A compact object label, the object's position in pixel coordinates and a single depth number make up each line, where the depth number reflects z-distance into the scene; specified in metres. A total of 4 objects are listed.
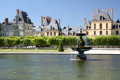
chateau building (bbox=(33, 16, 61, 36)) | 82.00
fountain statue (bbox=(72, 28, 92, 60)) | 22.61
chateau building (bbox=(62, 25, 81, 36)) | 83.51
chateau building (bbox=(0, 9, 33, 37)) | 86.50
